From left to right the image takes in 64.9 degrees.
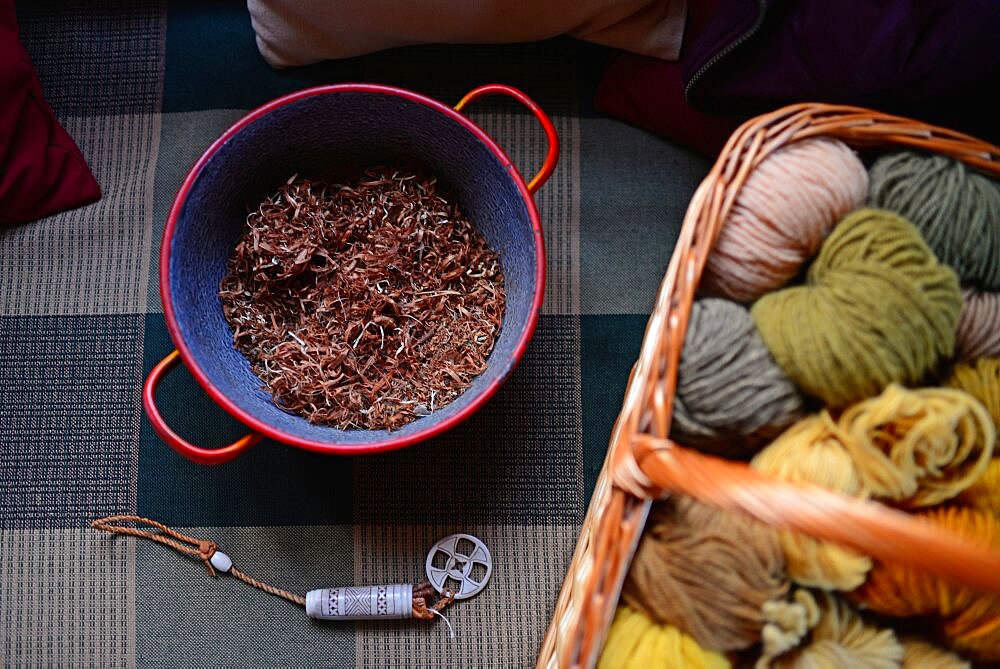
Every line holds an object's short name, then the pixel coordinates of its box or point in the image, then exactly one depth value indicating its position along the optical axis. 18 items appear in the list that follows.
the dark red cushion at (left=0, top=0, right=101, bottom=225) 0.94
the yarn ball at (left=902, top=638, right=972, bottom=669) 0.72
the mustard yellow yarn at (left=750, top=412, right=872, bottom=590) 0.67
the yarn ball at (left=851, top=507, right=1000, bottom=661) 0.68
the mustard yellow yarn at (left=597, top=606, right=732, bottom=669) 0.72
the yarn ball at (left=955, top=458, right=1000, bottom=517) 0.69
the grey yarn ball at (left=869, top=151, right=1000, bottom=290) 0.71
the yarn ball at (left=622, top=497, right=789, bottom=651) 0.69
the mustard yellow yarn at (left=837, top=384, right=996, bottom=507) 0.66
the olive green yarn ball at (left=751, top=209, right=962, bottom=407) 0.68
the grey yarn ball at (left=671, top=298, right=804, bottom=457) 0.70
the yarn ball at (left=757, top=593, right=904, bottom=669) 0.70
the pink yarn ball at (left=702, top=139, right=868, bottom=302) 0.70
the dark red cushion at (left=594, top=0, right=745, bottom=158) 0.95
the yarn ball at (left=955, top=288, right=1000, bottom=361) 0.72
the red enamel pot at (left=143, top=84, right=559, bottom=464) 0.76
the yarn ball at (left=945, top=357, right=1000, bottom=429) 0.72
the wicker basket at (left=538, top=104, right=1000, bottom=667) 0.61
